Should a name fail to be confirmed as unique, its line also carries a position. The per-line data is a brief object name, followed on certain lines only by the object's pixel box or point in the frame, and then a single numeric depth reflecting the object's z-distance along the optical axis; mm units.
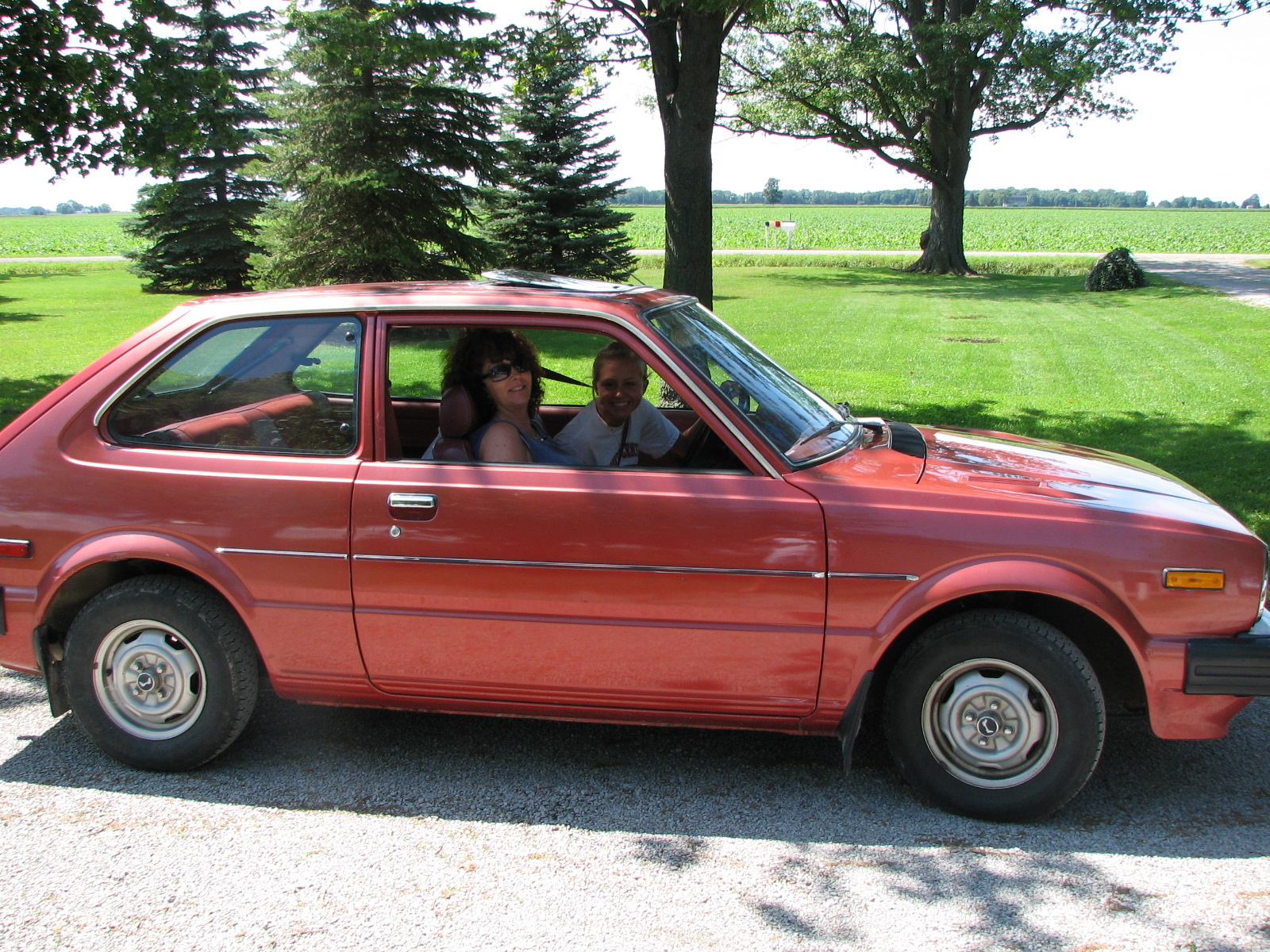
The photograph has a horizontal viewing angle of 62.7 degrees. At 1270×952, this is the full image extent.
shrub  25219
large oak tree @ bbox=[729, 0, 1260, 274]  27891
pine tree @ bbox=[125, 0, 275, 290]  27656
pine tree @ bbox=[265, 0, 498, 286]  17734
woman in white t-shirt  4055
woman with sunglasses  3977
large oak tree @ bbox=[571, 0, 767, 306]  8867
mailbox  46375
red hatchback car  3348
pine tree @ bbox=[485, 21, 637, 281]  22188
